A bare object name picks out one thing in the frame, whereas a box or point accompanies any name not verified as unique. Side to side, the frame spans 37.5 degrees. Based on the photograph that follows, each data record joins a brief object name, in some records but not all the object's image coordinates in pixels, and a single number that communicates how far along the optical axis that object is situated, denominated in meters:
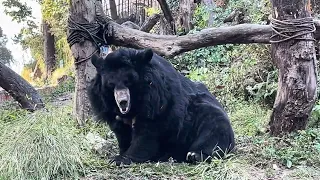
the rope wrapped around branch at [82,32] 4.86
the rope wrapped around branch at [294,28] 4.07
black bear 3.75
